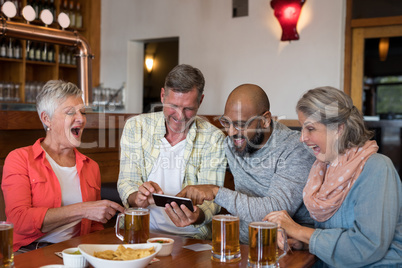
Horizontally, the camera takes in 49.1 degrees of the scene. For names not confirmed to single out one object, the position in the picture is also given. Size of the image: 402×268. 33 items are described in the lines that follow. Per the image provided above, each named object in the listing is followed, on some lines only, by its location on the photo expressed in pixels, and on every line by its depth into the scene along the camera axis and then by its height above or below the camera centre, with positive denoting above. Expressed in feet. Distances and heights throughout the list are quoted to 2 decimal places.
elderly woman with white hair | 5.68 -0.96
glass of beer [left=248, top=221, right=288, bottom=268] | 4.14 -1.21
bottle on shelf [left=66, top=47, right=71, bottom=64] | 19.34 +2.57
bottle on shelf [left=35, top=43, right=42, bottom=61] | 18.01 +2.58
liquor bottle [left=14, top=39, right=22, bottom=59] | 17.24 +2.53
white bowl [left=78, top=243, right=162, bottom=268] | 3.74 -1.26
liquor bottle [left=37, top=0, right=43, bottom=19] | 18.06 +4.45
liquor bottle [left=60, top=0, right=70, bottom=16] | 19.19 +4.71
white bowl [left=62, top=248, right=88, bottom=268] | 4.00 -1.33
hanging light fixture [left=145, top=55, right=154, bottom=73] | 21.42 +2.62
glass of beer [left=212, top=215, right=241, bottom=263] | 4.38 -1.22
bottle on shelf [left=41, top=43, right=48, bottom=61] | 18.25 +2.44
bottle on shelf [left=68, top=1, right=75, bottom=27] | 19.56 +4.45
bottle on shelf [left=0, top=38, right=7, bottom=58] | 16.69 +2.44
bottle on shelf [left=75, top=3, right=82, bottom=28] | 19.95 +4.38
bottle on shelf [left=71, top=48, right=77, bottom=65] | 19.56 +2.41
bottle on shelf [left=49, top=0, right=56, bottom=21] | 18.54 +4.51
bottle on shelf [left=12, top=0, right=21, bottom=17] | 16.87 +4.19
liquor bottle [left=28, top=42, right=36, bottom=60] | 17.80 +2.58
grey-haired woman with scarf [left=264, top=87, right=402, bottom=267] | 4.55 -0.83
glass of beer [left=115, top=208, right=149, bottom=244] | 4.69 -1.19
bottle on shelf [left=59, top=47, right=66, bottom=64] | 19.11 +2.53
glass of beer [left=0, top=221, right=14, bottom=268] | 3.93 -1.19
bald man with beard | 5.64 -0.68
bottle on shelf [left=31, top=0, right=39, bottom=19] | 17.85 +4.41
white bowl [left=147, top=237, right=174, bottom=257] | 4.58 -1.40
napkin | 4.88 -1.48
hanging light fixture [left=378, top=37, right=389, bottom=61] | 15.19 +2.47
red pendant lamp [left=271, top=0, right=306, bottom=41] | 15.47 +3.63
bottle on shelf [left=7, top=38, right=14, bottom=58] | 16.94 +2.48
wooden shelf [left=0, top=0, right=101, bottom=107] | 17.58 +2.09
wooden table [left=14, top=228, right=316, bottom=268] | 4.34 -1.47
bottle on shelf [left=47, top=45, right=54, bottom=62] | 18.52 +2.53
